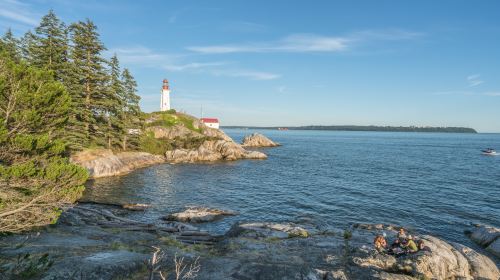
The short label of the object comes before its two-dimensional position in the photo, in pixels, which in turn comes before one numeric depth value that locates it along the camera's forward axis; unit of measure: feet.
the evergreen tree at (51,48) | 140.97
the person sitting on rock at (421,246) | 58.54
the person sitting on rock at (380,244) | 60.17
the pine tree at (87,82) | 154.81
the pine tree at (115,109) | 179.93
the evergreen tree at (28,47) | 142.41
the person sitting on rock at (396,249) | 58.68
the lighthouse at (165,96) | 335.67
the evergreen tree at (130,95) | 203.82
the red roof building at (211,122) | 417.28
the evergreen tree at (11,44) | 148.47
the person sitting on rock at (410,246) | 58.87
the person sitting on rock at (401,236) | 61.47
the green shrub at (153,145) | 214.69
